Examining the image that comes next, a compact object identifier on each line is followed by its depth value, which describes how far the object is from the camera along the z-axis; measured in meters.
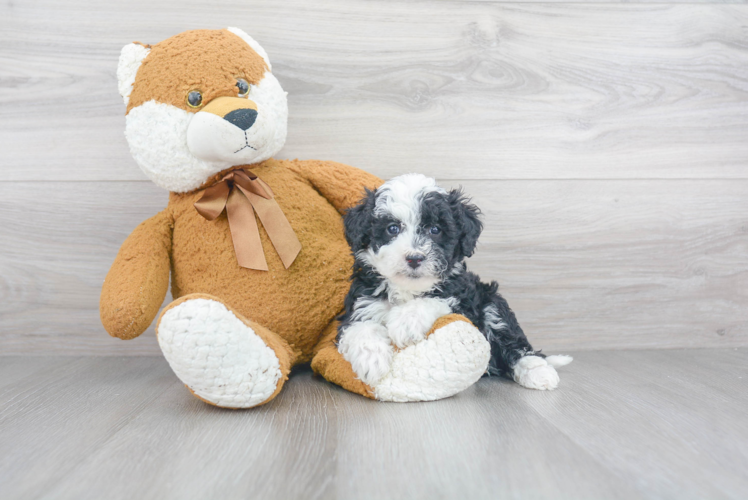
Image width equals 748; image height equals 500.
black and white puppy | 1.05
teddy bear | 1.04
